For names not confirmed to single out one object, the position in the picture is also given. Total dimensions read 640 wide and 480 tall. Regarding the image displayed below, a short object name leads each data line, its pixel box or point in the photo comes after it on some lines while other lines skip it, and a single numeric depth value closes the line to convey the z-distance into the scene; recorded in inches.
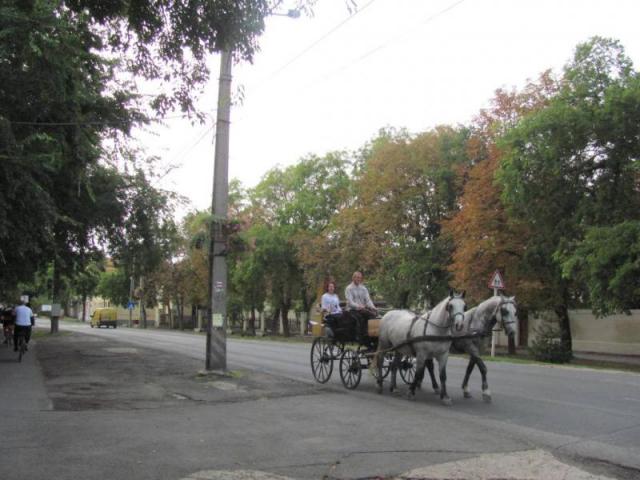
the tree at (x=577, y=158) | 964.6
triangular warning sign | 886.4
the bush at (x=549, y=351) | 981.8
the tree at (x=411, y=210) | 1328.7
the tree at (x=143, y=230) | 843.4
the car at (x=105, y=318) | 2758.4
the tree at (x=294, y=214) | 1872.5
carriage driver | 515.5
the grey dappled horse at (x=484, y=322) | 419.5
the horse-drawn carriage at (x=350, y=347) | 513.3
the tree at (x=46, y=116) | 449.7
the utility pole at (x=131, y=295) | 2780.5
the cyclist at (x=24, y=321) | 794.2
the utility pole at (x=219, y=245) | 587.2
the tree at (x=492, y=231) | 1109.7
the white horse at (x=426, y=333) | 431.2
